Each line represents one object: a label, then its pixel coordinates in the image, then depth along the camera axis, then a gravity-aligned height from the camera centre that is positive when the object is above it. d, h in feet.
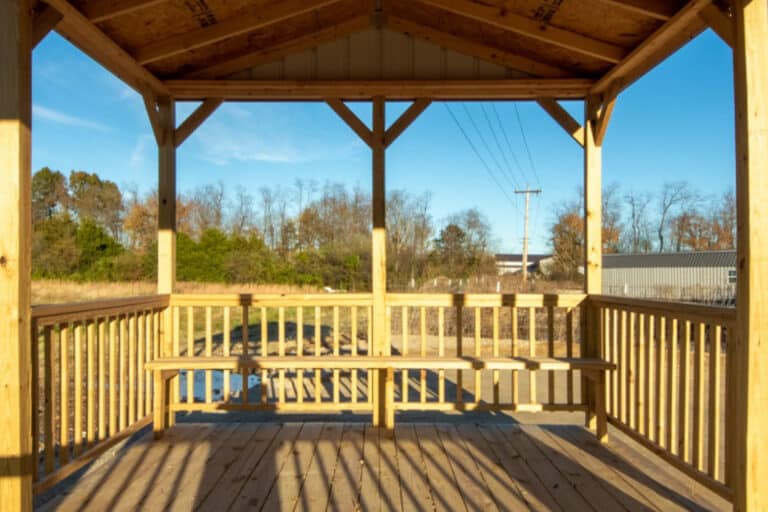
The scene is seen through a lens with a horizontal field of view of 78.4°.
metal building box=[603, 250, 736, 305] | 44.52 -1.70
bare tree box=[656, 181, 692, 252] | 61.63 +7.95
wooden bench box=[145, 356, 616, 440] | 10.15 -2.27
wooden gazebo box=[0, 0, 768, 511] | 5.90 +1.35
